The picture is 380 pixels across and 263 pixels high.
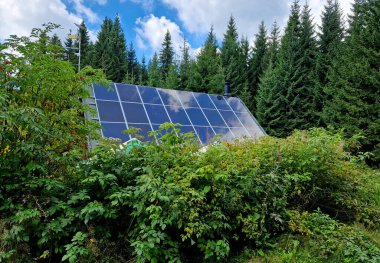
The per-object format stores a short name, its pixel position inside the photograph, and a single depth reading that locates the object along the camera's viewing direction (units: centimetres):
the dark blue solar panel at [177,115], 941
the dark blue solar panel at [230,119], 1049
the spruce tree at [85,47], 3371
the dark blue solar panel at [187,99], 1066
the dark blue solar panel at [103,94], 906
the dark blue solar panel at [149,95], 1007
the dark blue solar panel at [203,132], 899
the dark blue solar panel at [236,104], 1173
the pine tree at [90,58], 3304
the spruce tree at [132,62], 3876
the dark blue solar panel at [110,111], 827
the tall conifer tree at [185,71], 2522
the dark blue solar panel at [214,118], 1011
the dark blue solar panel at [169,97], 1038
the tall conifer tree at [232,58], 2697
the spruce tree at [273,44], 2652
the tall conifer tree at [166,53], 3831
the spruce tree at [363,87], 1334
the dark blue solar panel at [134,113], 870
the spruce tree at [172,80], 2483
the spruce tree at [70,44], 3581
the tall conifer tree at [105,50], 3212
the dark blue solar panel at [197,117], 970
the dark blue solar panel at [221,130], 970
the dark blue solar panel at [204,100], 1103
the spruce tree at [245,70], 2452
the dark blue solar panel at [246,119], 1080
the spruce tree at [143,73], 3404
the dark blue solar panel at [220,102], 1136
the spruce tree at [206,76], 2167
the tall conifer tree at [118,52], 3306
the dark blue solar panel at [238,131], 1002
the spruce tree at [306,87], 1988
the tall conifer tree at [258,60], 2819
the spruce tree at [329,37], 2033
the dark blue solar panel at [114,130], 760
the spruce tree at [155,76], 3019
